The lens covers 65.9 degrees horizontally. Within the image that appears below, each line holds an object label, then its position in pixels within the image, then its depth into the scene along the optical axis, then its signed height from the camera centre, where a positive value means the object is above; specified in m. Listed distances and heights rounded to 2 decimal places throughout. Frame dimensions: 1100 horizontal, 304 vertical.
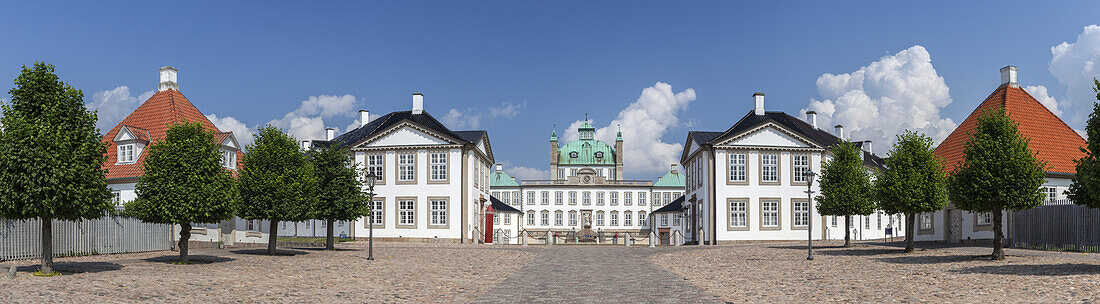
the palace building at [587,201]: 106.50 -3.11
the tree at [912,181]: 28.66 -0.23
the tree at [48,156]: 17.23 +0.49
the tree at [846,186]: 36.97 -0.51
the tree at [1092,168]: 18.34 +0.11
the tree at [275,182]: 27.61 -0.14
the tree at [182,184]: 21.80 -0.14
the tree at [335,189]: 33.19 -0.44
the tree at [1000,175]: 23.34 -0.04
